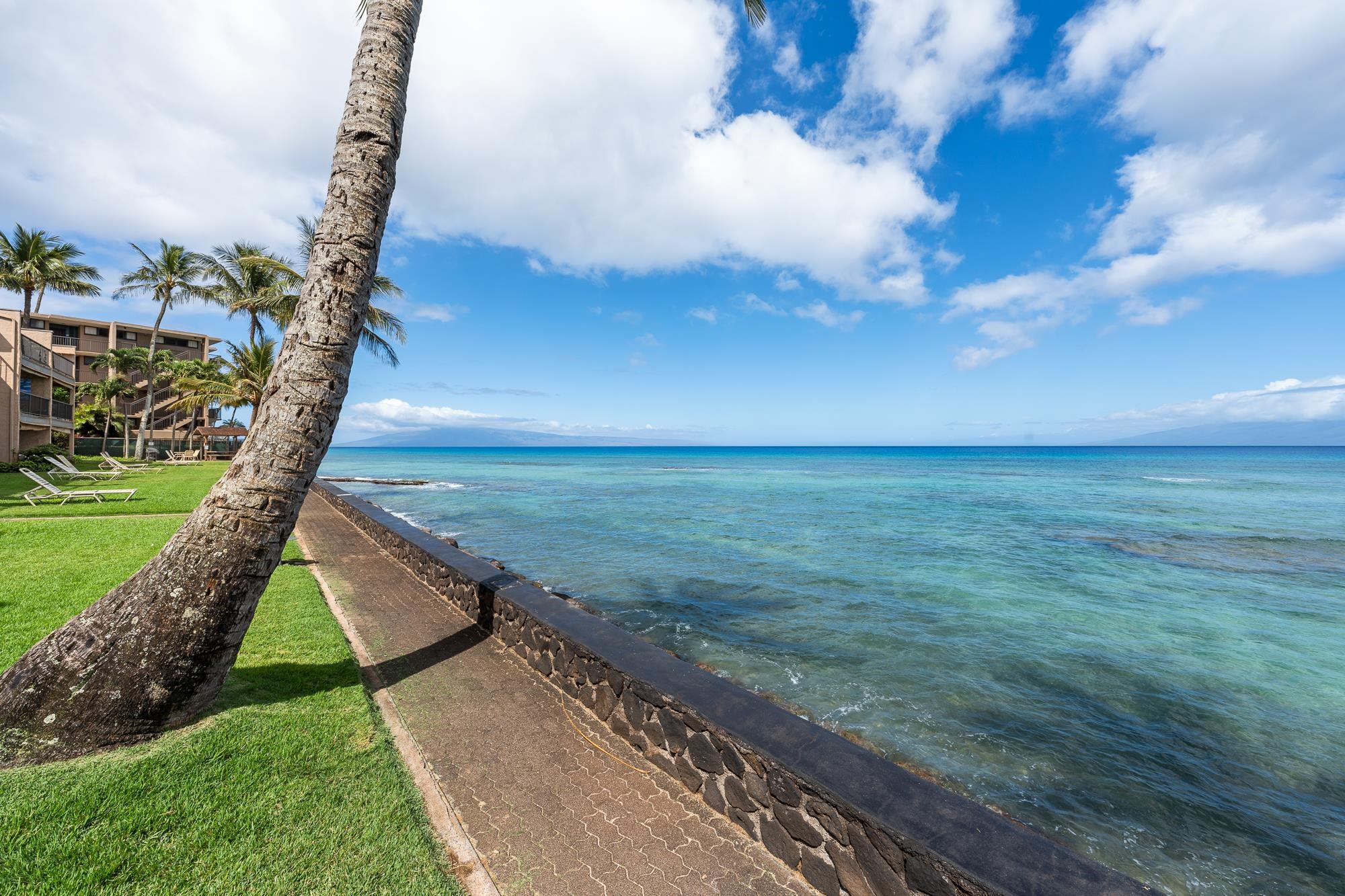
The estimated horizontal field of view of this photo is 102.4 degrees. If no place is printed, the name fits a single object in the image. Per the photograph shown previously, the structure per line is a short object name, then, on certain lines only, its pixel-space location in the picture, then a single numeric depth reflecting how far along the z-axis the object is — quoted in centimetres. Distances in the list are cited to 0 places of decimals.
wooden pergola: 3997
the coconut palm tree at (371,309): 2528
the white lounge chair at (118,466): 2561
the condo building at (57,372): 2275
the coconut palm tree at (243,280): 3291
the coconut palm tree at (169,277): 3484
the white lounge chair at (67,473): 1967
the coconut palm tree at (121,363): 3859
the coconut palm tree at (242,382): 3106
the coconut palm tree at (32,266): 3083
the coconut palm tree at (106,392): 3997
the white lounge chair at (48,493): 1378
